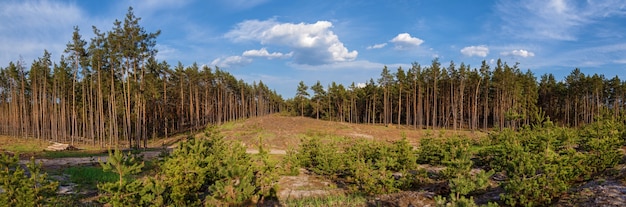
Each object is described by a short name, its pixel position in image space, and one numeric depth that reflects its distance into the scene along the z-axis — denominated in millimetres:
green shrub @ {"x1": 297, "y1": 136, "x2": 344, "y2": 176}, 14287
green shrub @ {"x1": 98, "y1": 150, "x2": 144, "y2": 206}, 7383
